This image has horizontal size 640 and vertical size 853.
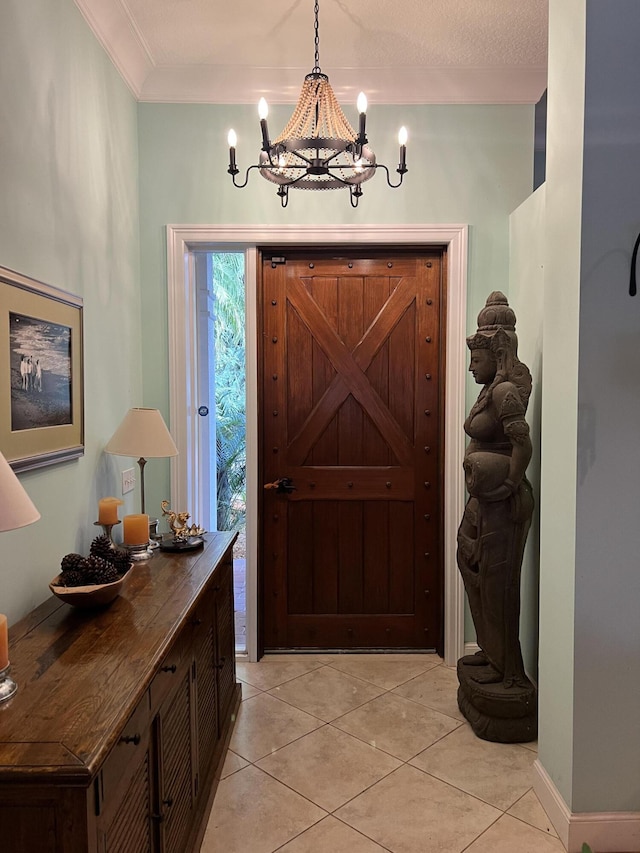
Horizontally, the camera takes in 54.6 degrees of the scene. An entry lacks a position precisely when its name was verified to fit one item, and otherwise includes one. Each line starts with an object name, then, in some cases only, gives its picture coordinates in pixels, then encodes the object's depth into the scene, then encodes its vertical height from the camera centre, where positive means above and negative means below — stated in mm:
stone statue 2531 -550
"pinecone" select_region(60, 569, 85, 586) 1768 -513
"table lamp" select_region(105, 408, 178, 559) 2463 -151
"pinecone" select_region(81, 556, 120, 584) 1782 -498
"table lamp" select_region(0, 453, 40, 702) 1174 -205
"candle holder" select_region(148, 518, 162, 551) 2458 -568
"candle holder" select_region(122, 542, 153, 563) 2318 -576
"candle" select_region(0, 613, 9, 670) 1283 -511
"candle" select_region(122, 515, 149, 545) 2338 -492
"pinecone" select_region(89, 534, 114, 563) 2023 -491
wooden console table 1067 -650
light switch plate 2816 -374
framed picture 1746 +80
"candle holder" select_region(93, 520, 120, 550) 2316 -486
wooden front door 3293 -257
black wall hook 1878 +350
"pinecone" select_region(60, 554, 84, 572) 1808 -477
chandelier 1980 +845
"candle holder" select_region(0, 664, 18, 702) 1271 -596
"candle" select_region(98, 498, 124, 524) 2297 -416
